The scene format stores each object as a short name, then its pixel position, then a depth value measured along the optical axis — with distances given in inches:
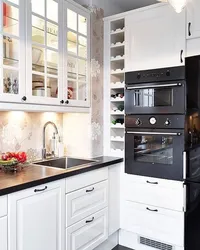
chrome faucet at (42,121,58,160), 93.9
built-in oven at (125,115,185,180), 87.2
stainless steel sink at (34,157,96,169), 93.8
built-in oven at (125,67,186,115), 86.7
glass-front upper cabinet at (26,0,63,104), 75.8
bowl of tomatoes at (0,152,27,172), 70.9
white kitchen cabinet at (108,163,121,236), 95.3
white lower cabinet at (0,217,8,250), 55.5
